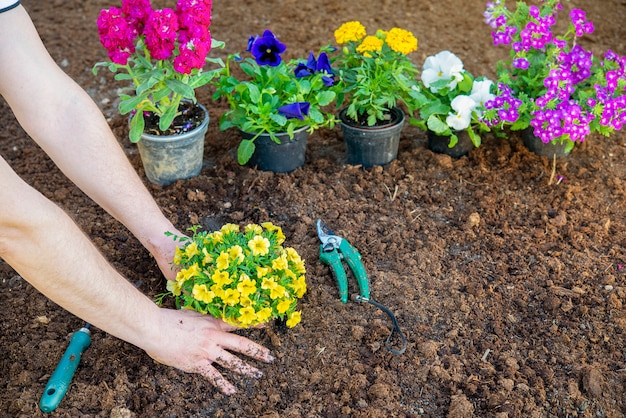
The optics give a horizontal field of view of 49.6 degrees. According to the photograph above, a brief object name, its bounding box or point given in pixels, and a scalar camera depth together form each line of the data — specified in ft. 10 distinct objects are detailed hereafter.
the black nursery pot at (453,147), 10.02
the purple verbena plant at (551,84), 9.05
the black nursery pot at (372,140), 9.52
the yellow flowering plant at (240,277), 6.63
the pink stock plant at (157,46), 8.34
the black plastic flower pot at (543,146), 9.88
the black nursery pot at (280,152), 9.49
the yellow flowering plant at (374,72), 9.37
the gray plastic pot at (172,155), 9.27
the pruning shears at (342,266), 7.57
